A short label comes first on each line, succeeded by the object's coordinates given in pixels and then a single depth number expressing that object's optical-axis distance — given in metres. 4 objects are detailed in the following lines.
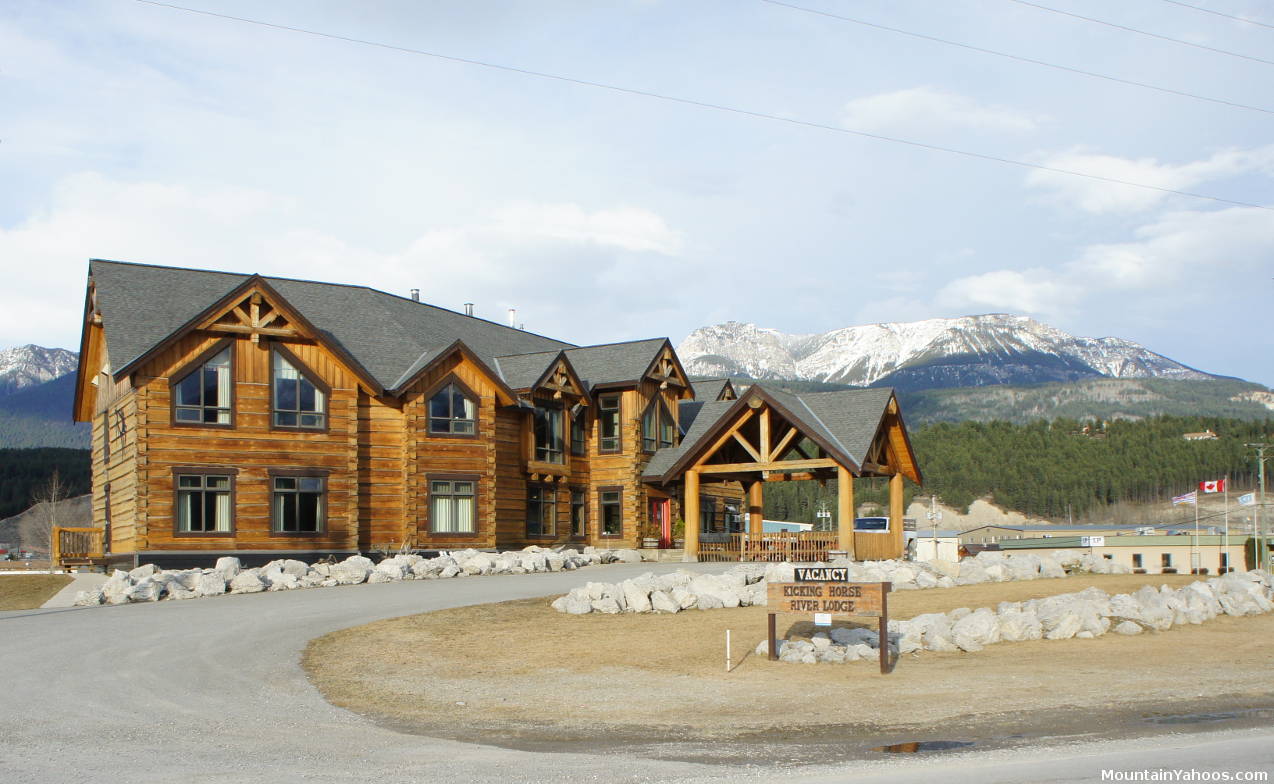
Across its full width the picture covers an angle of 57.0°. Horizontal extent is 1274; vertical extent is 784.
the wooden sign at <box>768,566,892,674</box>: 16.64
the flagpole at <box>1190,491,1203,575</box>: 74.87
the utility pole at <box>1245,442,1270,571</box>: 43.13
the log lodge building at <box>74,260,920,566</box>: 34.12
